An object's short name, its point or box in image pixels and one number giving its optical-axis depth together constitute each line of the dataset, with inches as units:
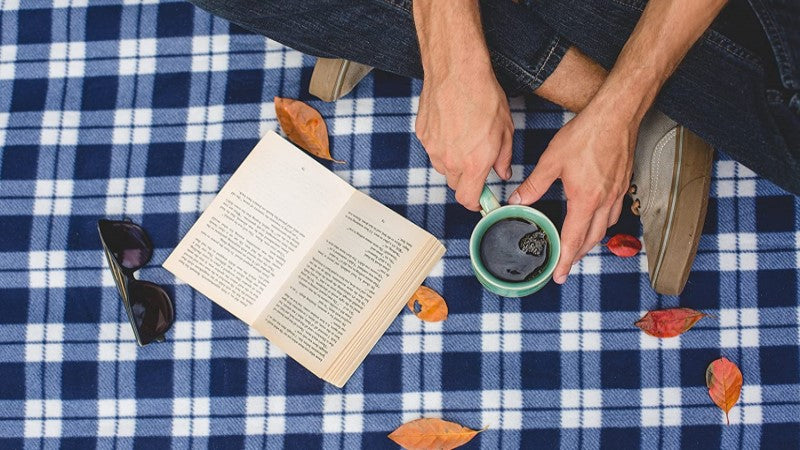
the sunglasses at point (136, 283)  63.7
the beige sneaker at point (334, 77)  64.3
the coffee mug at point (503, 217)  60.1
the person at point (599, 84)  59.5
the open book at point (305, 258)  63.7
